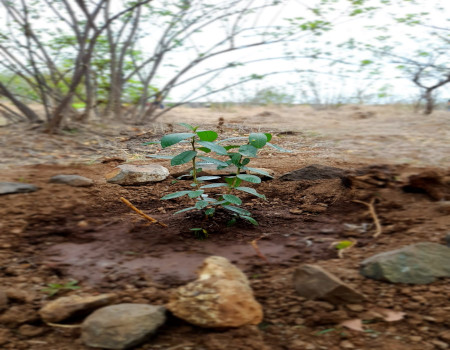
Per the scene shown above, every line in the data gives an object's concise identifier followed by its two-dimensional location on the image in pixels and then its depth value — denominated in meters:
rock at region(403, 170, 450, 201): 2.09
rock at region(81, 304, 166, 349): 1.12
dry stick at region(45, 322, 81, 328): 1.24
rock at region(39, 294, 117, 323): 1.26
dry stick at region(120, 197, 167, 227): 1.96
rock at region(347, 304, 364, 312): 1.24
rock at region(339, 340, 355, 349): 1.10
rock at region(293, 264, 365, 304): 1.27
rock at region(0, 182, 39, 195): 2.31
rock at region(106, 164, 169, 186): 2.68
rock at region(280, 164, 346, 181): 2.66
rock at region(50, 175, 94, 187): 2.54
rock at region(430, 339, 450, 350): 1.08
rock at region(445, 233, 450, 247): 1.54
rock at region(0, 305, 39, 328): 1.26
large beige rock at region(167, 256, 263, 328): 1.18
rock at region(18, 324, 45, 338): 1.21
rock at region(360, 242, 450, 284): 1.36
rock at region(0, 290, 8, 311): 1.31
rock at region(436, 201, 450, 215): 1.87
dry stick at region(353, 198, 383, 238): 1.84
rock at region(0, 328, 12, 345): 1.16
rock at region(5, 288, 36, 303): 1.38
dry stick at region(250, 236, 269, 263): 1.64
